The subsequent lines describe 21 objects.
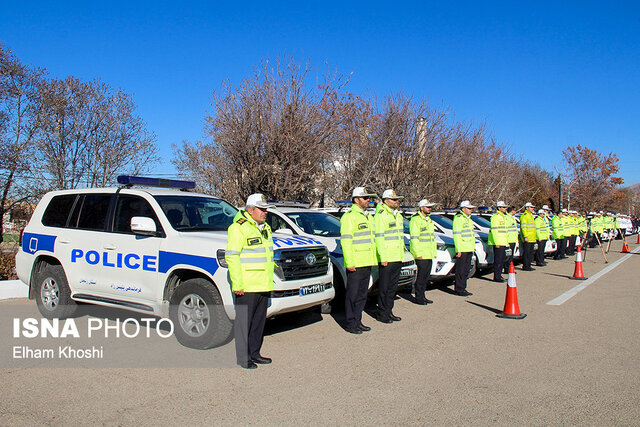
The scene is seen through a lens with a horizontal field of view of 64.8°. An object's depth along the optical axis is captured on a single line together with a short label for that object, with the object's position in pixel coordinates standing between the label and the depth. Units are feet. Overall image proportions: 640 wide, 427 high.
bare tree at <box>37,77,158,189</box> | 56.70
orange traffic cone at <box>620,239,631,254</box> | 69.89
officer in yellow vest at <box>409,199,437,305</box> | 28.71
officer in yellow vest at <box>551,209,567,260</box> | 55.62
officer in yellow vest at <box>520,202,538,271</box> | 45.70
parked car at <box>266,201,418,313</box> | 26.17
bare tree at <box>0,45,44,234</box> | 53.21
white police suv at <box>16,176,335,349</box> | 19.16
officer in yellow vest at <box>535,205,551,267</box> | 49.37
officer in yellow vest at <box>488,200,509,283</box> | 38.11
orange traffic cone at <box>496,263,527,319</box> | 25.37
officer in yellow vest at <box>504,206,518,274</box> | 40.00
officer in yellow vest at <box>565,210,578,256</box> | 61.16
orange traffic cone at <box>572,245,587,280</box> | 40.52
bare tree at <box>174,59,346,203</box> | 47.93
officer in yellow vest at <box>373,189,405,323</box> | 24.11
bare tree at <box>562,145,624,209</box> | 166.20
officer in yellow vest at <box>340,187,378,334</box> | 22.49
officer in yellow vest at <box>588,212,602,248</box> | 74.95
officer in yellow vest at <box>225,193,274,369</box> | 16.88
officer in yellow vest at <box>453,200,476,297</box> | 32.27
